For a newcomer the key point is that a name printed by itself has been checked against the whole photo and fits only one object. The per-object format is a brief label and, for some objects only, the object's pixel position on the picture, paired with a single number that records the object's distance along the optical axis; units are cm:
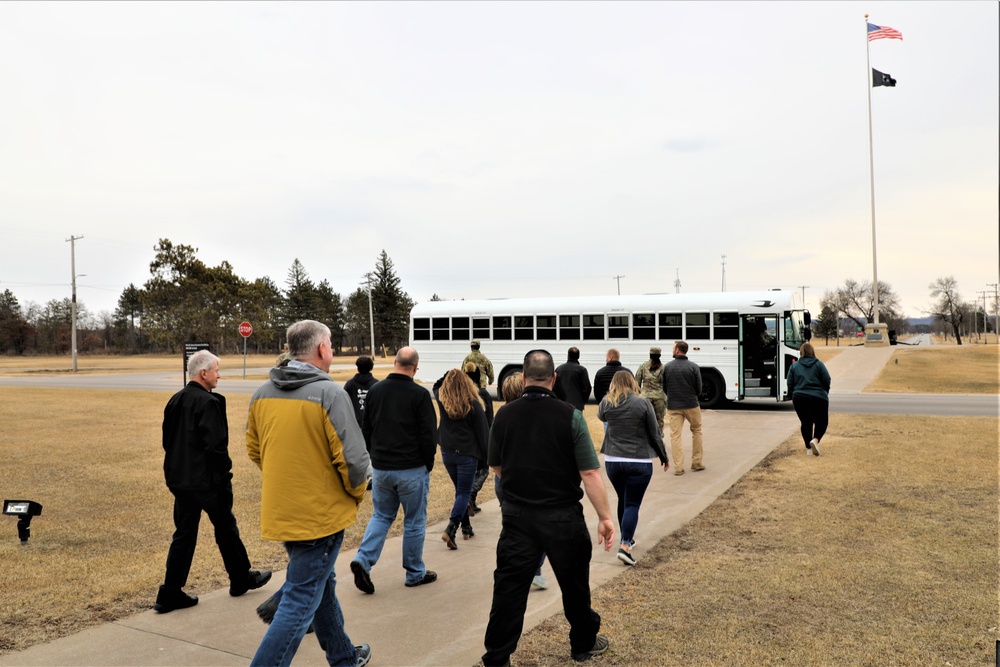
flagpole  4406
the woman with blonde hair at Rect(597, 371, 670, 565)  621
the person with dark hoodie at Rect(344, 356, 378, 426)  786
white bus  1819
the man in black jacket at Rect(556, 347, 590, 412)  1112
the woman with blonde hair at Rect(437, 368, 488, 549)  646
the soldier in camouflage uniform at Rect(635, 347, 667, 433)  995
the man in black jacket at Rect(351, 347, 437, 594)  549
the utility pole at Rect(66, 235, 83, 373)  4691
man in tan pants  1036
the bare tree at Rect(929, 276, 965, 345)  8825
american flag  3788
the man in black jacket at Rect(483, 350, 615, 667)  398
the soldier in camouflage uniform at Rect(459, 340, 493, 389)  1436
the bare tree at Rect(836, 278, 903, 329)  9819
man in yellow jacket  358
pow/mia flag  4281
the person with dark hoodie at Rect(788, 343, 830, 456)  1140
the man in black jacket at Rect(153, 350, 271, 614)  509
